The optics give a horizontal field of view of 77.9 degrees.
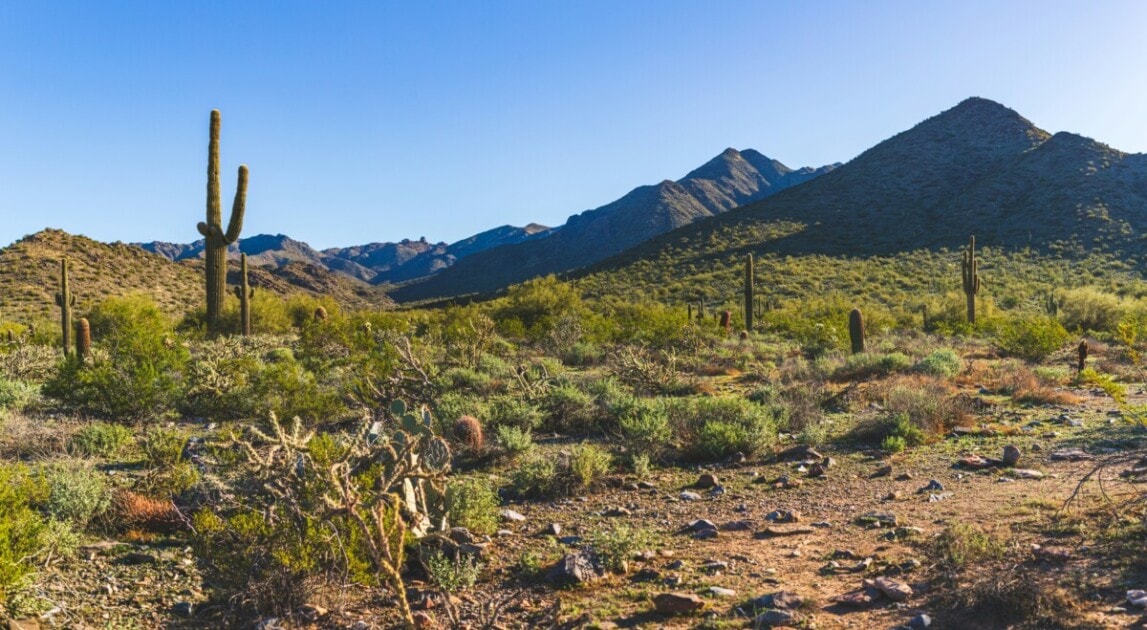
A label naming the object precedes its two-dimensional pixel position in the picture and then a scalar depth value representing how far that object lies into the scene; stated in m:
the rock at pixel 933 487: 6.92
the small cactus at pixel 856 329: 18.30
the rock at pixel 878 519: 6.02
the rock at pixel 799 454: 8.40
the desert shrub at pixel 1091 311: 25.89
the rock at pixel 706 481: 7.41
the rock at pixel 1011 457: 7.68
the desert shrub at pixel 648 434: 8.38
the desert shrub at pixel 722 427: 8.43
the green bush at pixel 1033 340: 17.02
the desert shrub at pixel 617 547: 5.23
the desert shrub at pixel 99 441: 7.86
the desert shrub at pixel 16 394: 10.10
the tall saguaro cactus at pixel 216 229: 19.95
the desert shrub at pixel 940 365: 13.58
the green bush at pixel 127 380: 9.79
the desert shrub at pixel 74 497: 5.54
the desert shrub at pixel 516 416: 9.48
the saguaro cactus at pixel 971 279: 25.49
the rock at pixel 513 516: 6.36
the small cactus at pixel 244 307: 22.66
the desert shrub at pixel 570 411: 9.98
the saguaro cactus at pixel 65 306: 20.58
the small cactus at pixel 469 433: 8.44
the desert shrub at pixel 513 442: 8.24
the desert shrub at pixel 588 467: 7.20
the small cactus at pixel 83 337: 14.73
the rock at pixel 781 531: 5.95
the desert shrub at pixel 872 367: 14.21
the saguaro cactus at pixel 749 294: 26.78
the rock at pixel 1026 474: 7.15
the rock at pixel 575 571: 4.99
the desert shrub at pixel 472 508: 5.86
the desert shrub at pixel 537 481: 7.12
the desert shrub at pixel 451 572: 4.91
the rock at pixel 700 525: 6.03
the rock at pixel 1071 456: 7.70
